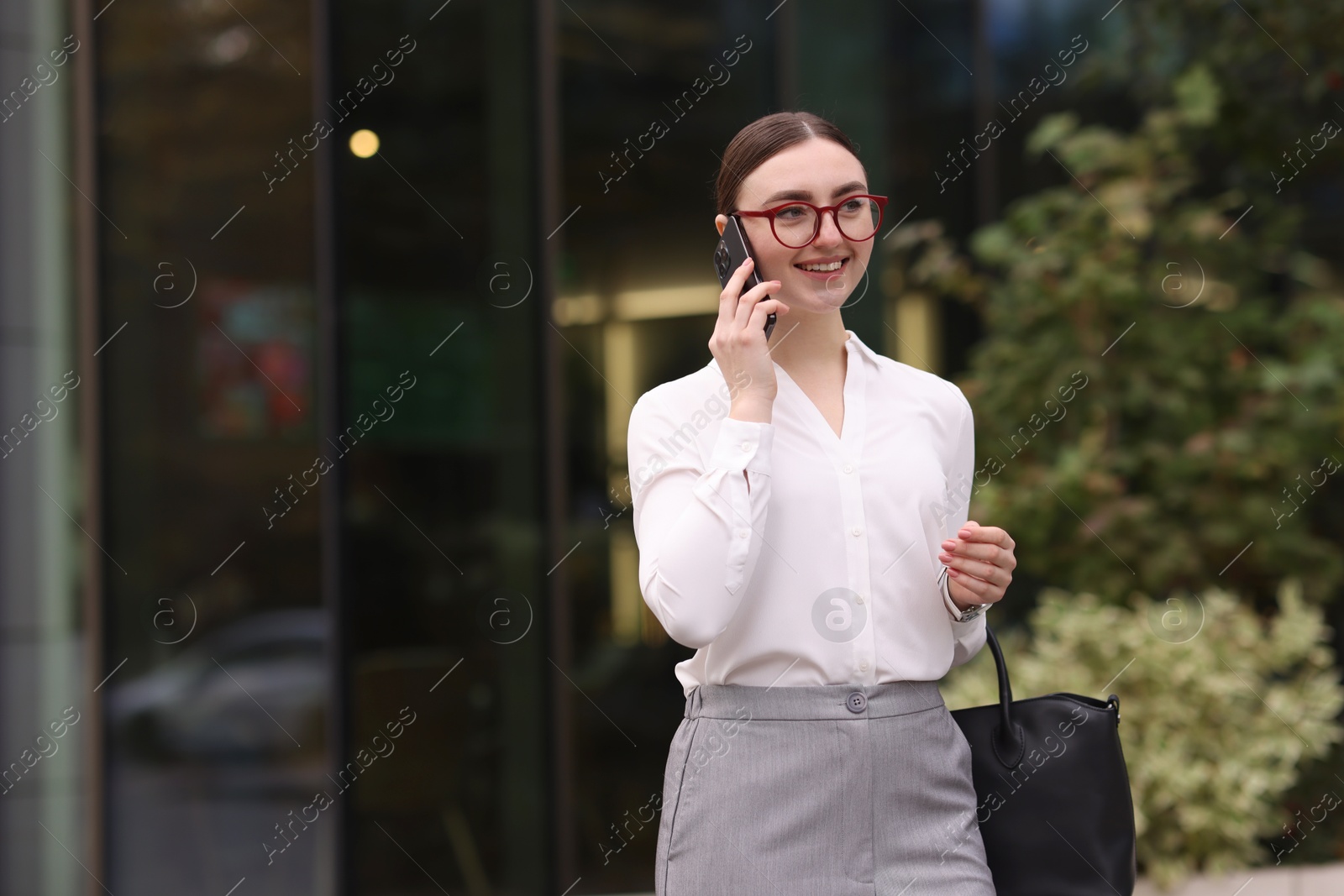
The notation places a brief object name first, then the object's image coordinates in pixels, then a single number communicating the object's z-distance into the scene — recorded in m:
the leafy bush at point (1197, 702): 4.12
